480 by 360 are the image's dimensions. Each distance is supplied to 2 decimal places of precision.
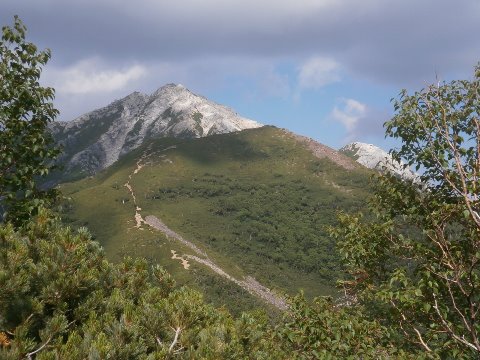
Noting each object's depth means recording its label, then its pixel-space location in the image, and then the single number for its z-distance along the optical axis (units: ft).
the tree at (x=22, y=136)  38.75
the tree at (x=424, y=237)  30.42
